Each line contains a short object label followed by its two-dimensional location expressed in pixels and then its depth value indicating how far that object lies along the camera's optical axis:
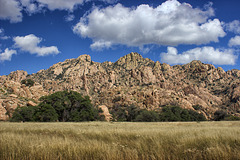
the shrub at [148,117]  68.69
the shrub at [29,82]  92.12
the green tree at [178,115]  72.56
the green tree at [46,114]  46.09
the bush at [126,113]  86.39
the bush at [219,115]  93.05
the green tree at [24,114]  50.38
